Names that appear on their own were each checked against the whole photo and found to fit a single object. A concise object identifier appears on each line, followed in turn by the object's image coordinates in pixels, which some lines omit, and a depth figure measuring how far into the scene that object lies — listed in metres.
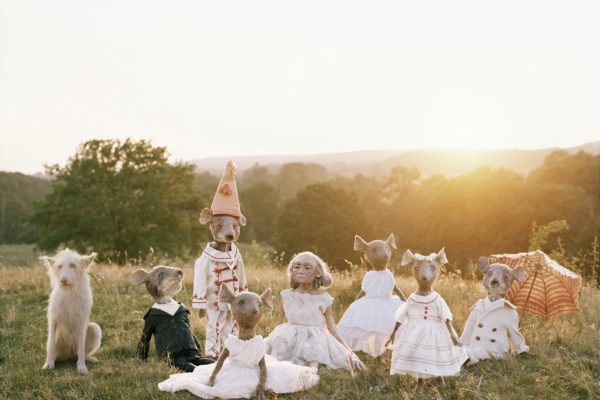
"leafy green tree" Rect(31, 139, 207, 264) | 29.77
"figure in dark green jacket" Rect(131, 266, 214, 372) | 7.79
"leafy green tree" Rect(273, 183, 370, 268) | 34.72
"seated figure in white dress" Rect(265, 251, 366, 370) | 7.69
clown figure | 8.20
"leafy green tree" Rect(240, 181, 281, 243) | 53.97
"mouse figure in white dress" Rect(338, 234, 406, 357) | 8.21
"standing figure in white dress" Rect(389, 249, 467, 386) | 6.51
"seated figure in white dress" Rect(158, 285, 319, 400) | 6.30
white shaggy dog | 7.64
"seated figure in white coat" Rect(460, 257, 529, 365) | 7.90
